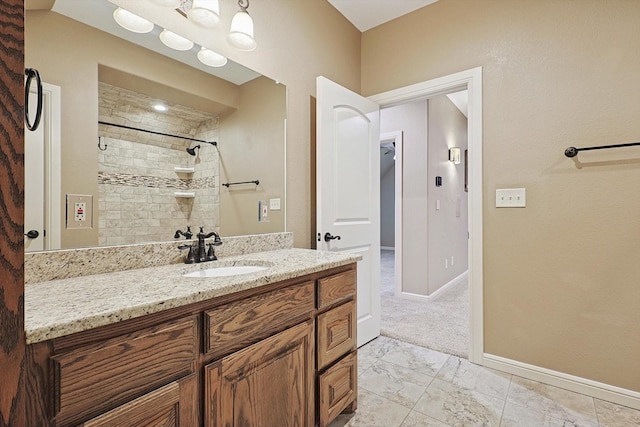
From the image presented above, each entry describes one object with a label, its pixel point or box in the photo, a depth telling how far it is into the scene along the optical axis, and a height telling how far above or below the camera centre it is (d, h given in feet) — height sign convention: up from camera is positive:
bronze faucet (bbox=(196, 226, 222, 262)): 4.71 -0.54
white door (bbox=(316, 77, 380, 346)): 6.72 +0.77
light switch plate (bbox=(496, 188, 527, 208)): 6.40 +0.37
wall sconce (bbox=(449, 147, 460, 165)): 13.85 +2.81
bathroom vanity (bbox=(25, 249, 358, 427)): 2.15 -1.22
